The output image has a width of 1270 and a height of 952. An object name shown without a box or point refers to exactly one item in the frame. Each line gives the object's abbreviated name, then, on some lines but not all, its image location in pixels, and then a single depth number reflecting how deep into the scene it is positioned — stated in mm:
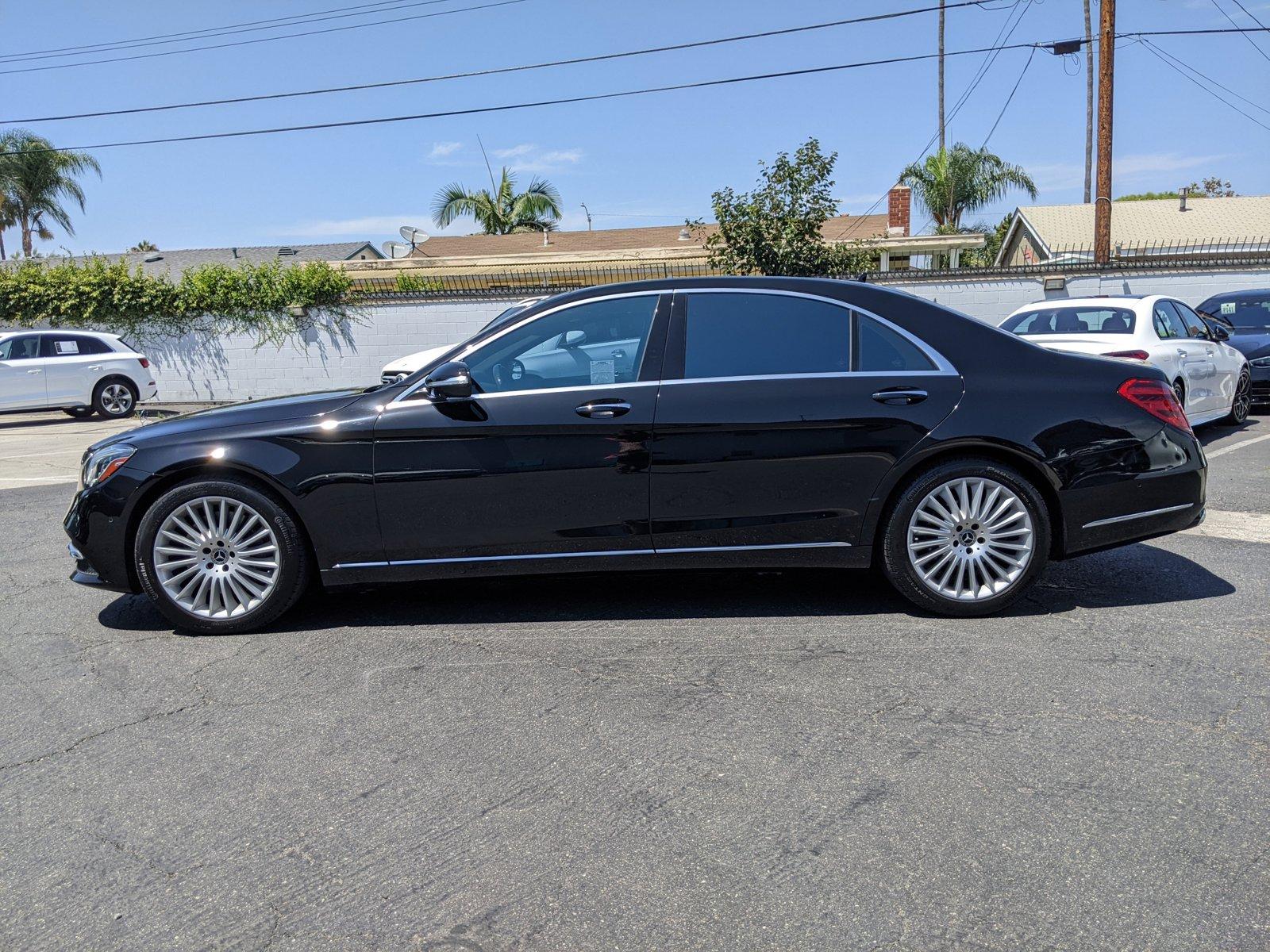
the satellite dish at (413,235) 34625
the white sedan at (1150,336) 9789
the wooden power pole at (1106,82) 18953
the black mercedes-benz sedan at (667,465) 4895
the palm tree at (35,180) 38344
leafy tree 18703
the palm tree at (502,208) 42188
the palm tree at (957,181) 39500
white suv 17312
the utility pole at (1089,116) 37362
